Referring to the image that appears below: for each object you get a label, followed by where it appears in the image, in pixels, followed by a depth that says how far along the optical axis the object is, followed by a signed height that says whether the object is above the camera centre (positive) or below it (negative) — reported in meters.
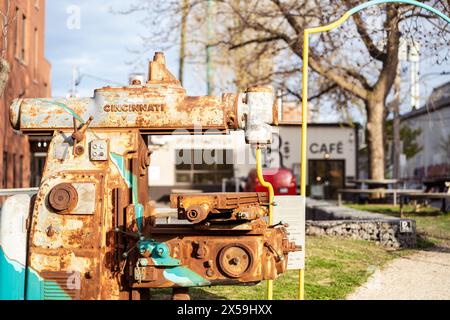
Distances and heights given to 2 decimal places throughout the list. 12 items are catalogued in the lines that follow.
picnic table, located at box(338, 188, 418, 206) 20.11 -0.32
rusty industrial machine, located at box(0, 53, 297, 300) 4.57 -0.27
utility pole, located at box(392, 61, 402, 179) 26.02 +2.12
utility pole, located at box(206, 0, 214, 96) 21.46 +5.25
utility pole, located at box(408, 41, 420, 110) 18.43 +3.35
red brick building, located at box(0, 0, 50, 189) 21.72 +3.90
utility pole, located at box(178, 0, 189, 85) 20.67 +5.23
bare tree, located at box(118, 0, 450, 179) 18.50 +4.20
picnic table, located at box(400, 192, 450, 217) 15.66 -0.35
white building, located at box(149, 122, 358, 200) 37.03 +0.90
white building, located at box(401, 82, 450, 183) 60.19 +3.39
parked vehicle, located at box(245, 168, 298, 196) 26.25 -0.01
